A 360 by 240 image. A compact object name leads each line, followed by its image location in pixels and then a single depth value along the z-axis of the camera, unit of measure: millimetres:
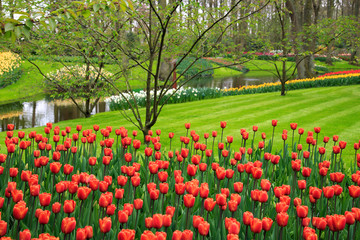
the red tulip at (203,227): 2027
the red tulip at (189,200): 2338
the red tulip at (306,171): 3128
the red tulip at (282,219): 2191
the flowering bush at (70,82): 10852
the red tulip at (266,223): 2098
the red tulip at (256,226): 2066
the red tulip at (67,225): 1975
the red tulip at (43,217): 2123
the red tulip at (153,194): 2549
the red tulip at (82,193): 2463
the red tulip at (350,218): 2221
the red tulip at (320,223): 2232
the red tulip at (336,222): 2113
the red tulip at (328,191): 2629
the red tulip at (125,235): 1807
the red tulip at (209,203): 2358
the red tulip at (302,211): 2275
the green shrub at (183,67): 32969
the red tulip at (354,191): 2686
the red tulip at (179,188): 2629
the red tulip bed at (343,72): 22498
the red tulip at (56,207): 2415
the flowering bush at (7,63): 21578
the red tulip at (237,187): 2814
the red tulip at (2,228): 1965
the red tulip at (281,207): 2316
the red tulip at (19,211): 2157
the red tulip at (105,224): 1995
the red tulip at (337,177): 3078
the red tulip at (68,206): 2248
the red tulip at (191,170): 3018
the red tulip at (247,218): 2146
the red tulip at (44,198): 2361
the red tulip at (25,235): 1820
